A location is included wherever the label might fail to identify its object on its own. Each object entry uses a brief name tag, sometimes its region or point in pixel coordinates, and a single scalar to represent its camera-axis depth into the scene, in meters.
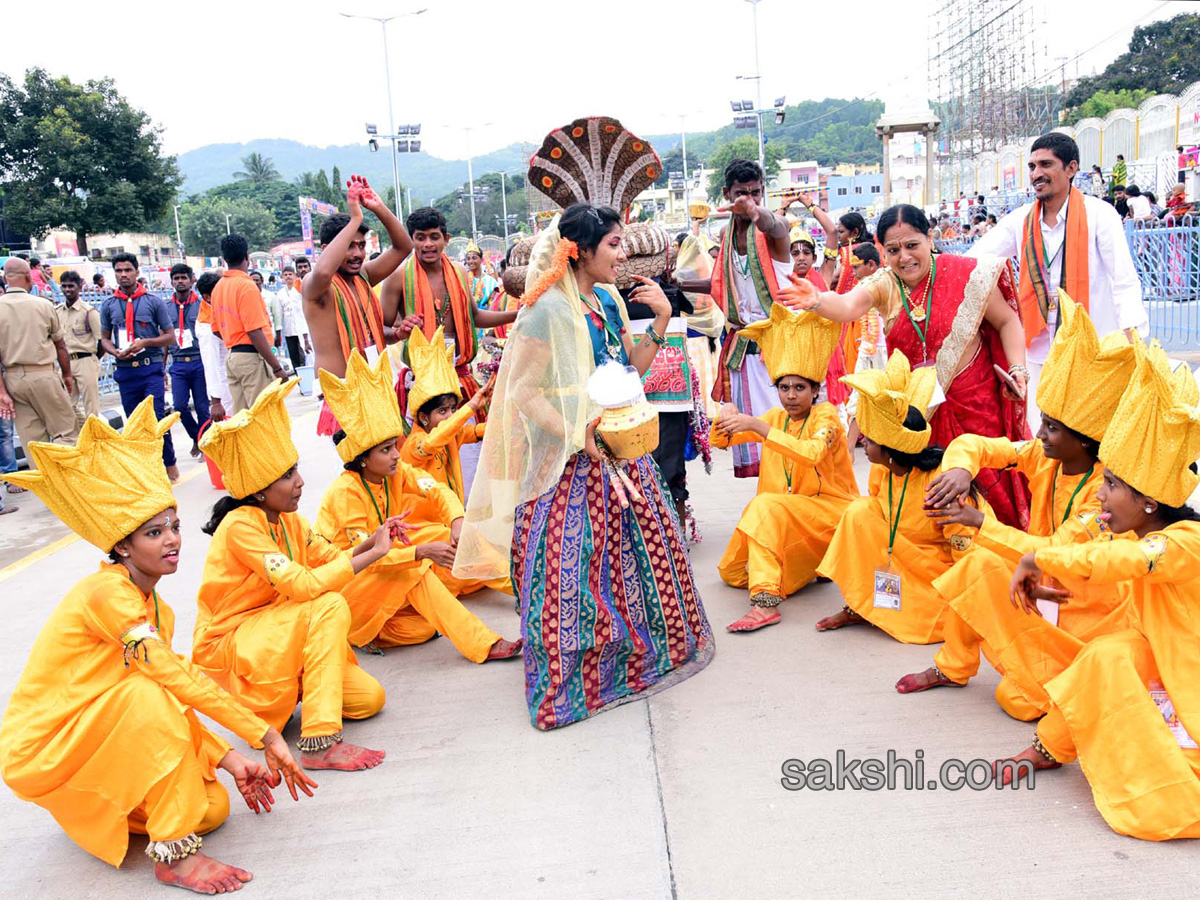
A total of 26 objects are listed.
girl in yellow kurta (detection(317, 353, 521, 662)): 3.92
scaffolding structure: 60.62
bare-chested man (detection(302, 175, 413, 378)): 4.79
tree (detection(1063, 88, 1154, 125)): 44.19
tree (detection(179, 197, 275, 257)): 75.75
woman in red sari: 4.15
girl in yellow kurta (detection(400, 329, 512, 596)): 4.79
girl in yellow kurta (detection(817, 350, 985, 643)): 3.79
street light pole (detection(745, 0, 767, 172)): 33.69
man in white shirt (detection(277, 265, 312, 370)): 14.48
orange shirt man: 7.36
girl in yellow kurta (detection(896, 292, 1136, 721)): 2.96
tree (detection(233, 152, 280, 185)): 105.75
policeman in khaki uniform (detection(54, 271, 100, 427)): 8.76
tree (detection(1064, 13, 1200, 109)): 45.78
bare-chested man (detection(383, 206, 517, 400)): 5.38
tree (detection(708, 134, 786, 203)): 77.38
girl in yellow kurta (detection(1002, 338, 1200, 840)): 2.52
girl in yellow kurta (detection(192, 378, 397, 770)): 3.30
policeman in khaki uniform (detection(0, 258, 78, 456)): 7.52
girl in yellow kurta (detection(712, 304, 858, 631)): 4.36
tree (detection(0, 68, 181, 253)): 36.03
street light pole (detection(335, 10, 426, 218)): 33.11
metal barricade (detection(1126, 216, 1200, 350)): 10.58
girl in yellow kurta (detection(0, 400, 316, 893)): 2.69
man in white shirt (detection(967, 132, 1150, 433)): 4.72
